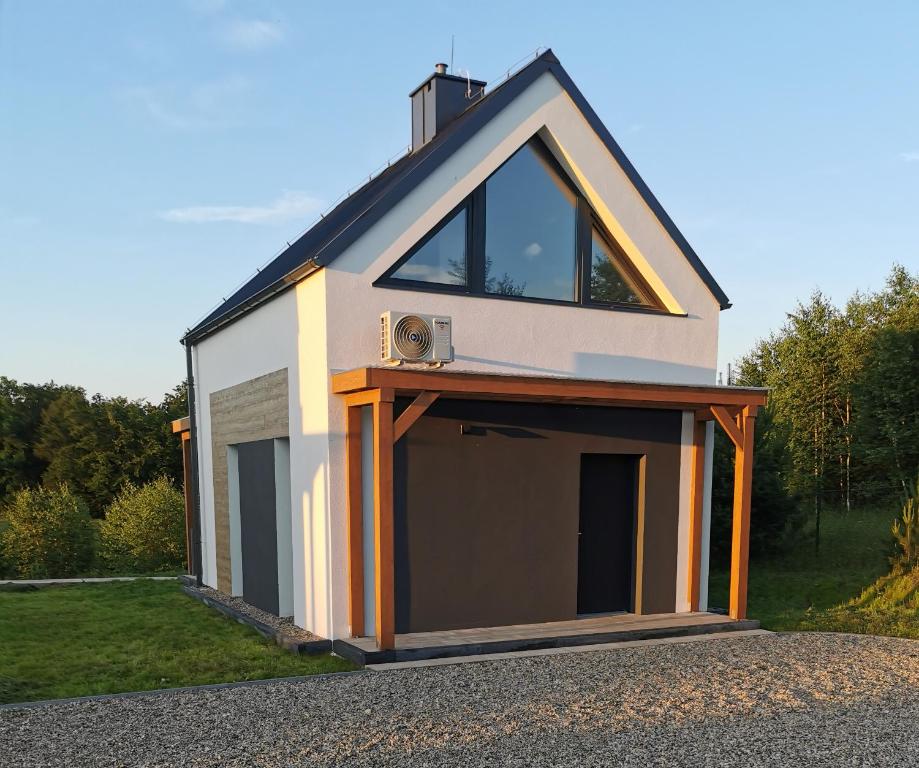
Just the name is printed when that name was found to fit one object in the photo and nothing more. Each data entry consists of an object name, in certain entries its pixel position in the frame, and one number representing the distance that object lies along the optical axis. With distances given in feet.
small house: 23.06
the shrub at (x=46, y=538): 47.37
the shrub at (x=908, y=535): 34.24
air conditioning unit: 22.44
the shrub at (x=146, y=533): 50.67
